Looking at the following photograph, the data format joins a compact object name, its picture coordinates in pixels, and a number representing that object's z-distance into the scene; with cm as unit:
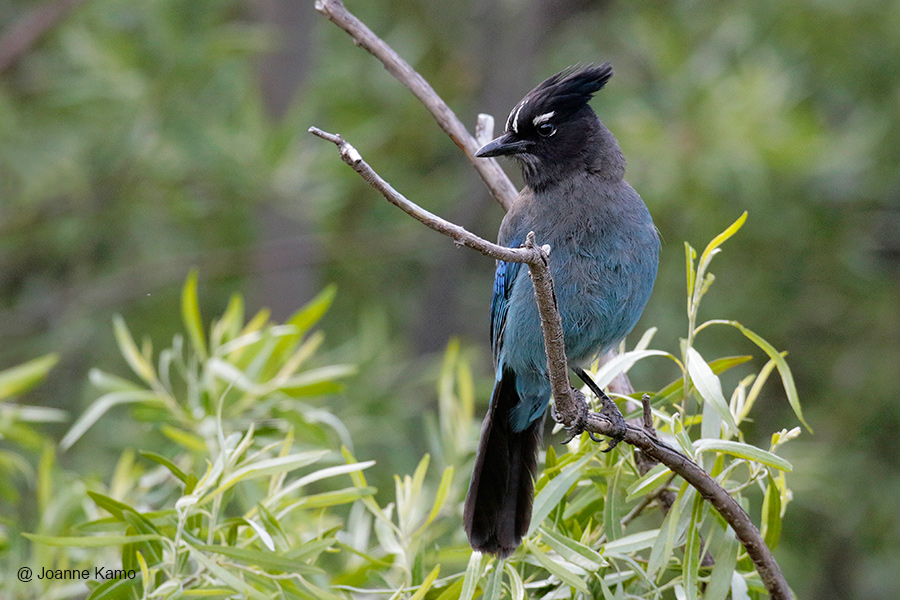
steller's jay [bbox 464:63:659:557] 603
